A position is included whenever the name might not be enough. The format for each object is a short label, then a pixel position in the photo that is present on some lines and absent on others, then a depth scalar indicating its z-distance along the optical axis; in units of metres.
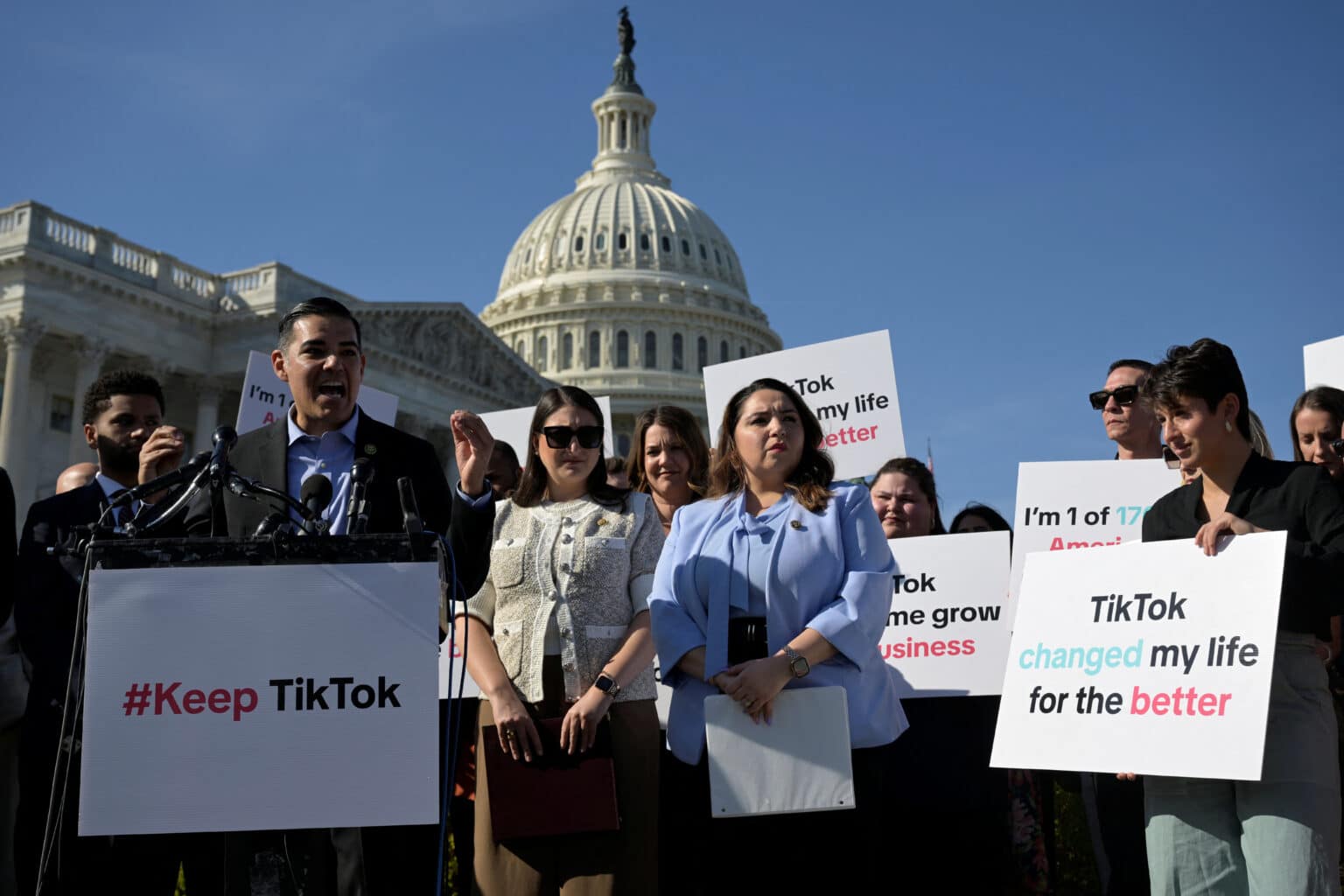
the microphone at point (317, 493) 3.01
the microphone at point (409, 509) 2.74
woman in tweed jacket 3.98
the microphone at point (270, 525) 2.82
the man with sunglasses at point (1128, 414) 5.63
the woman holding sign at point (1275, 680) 3.23
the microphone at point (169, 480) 2.98
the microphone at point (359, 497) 2.90
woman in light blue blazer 3.78
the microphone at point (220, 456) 3.04
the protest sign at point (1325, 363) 5.81
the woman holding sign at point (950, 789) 5.02
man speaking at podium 3.48
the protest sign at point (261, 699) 2.65
